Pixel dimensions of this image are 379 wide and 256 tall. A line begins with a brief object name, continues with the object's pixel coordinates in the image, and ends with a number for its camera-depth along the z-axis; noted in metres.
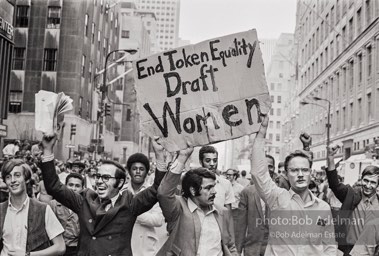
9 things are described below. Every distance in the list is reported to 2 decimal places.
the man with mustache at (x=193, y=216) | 4.57
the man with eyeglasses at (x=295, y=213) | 4.47
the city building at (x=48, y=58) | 40.53
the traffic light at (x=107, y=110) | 29.81
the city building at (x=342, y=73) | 34.53
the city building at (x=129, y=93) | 69.02
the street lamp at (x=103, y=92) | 26.09
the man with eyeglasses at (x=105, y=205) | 4.66
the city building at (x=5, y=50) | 23.61
